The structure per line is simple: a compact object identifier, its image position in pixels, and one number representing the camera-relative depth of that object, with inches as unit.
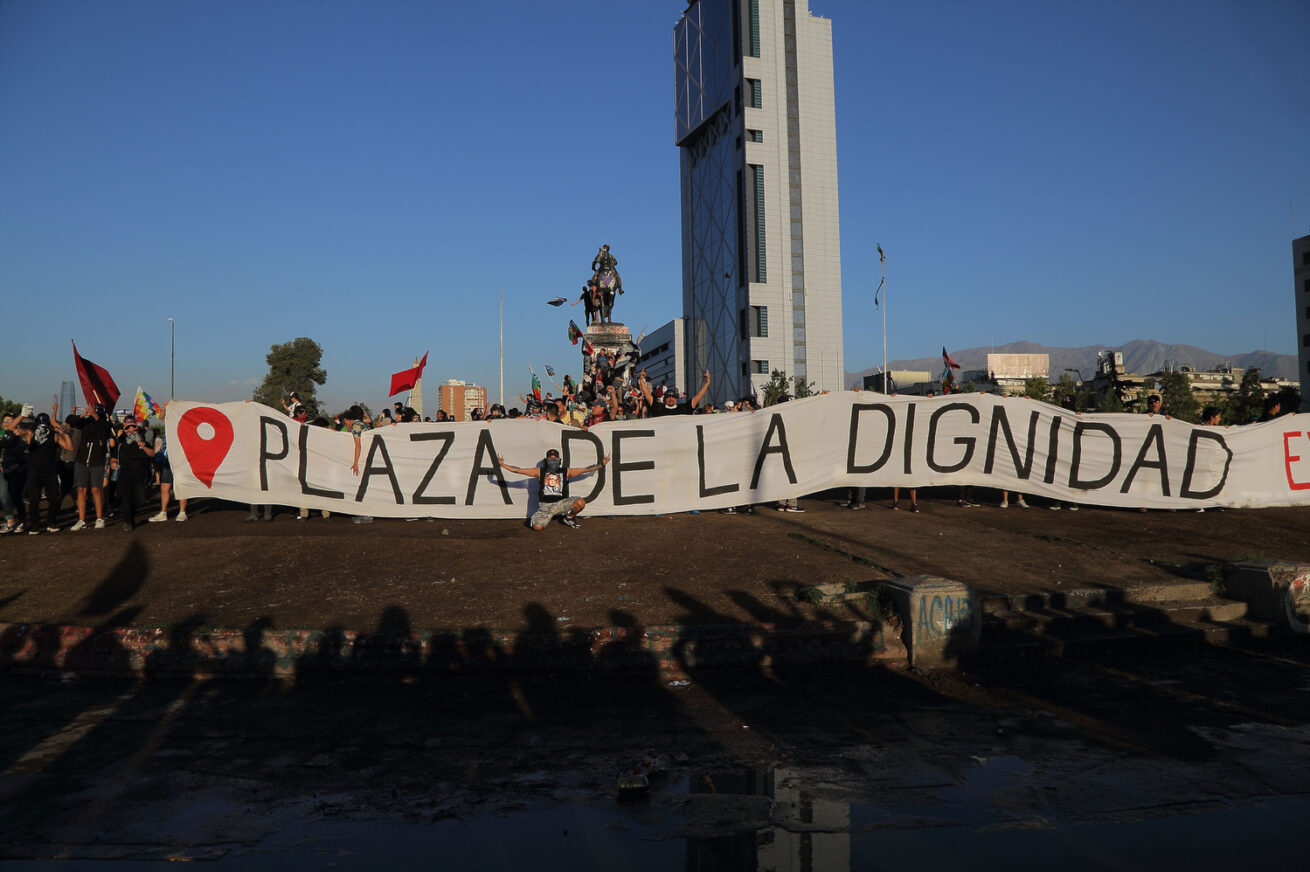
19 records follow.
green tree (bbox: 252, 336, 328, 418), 2514.8
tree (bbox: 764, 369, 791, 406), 2926.2
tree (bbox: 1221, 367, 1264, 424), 2812.5
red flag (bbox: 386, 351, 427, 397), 582.6
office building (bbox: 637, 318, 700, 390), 5669.3
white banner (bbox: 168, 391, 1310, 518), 483.5
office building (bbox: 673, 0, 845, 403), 4138.8
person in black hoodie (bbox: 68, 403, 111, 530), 468.1
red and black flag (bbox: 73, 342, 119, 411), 510.3
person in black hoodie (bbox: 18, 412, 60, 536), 467.5
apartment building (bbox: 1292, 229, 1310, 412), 3430.1
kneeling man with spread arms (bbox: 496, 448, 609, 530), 448.1
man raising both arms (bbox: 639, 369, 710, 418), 530.3
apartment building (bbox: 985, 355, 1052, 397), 5585.6
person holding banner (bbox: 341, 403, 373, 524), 485.4
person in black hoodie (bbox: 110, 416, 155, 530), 462.0
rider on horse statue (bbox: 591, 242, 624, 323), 1198.9
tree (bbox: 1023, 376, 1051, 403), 3389.0
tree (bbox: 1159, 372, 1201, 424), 3014.3
